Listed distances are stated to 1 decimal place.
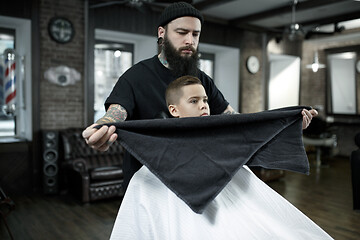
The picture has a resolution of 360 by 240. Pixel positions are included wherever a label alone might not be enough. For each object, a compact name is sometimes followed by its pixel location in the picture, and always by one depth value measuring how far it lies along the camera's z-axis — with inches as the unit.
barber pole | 185.2
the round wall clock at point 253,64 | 302.8
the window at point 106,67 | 235.6
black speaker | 179.0
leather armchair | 165.7
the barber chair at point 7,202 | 111.9
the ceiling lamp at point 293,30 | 222.7
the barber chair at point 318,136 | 259.0
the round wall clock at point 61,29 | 190.7
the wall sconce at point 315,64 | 248.8
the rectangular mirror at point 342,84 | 308.5
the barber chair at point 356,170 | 149.3
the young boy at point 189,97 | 59.0
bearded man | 59.9
